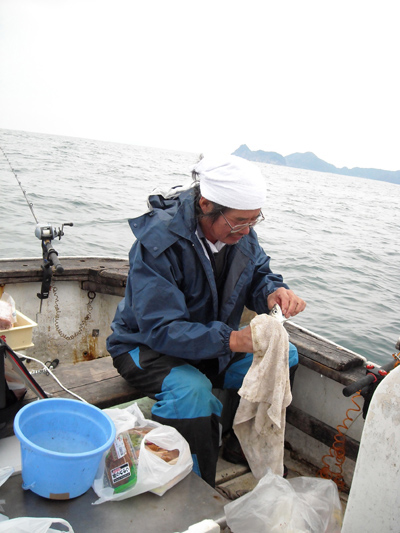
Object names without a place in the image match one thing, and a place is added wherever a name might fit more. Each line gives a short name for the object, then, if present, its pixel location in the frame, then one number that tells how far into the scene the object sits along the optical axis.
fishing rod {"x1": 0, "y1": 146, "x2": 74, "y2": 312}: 3.92
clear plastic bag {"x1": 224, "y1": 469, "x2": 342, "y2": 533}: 1.83
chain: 4.25
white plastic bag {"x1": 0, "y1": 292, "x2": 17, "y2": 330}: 2.77
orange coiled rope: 2.86
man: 2.26
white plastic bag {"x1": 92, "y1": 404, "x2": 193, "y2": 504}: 1.85
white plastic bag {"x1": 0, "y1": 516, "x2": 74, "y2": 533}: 1.47
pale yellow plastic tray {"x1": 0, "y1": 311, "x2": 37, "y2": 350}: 2.83
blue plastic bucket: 1.68
